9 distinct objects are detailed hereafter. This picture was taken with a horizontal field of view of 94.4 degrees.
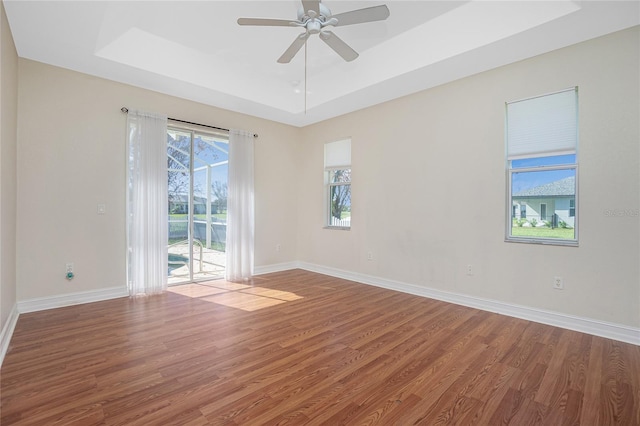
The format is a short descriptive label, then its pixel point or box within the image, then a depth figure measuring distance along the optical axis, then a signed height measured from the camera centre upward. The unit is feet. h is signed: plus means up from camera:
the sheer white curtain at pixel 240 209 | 16.74 +0.12
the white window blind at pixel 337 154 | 17.85 +3.58
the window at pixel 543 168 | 10.35 +1.65
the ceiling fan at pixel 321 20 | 8.09 +5.49
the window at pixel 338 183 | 17.88 +1.77
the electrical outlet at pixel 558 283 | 10.34 -2.47
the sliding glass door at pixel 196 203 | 15.20 +0.41
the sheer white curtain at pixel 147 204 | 13.38 +0.31
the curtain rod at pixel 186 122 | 13.21 +4.57
